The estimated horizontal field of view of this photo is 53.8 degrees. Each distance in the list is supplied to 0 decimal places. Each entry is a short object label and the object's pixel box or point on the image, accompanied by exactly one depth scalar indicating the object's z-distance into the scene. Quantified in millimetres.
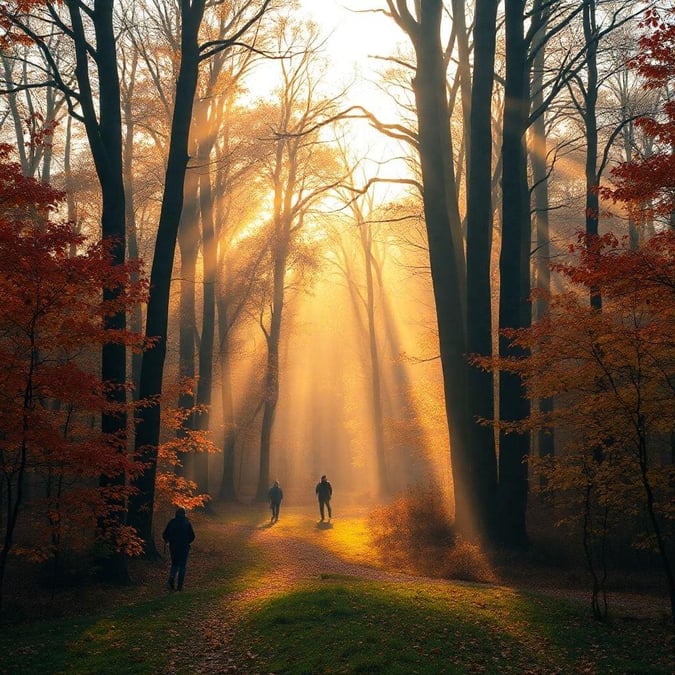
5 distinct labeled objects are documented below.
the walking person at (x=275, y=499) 23062
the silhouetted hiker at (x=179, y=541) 11773
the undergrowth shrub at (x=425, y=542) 13391
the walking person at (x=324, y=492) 23375
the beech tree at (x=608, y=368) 9266
